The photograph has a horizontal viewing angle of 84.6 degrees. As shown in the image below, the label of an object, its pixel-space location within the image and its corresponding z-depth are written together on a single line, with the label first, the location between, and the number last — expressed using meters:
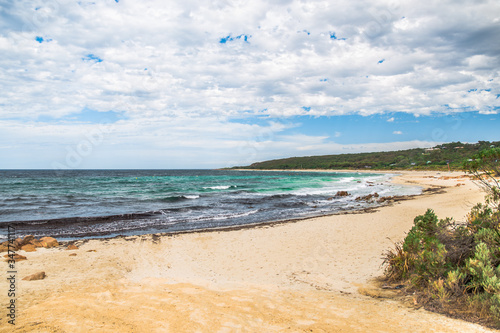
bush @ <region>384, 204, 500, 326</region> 4.20
